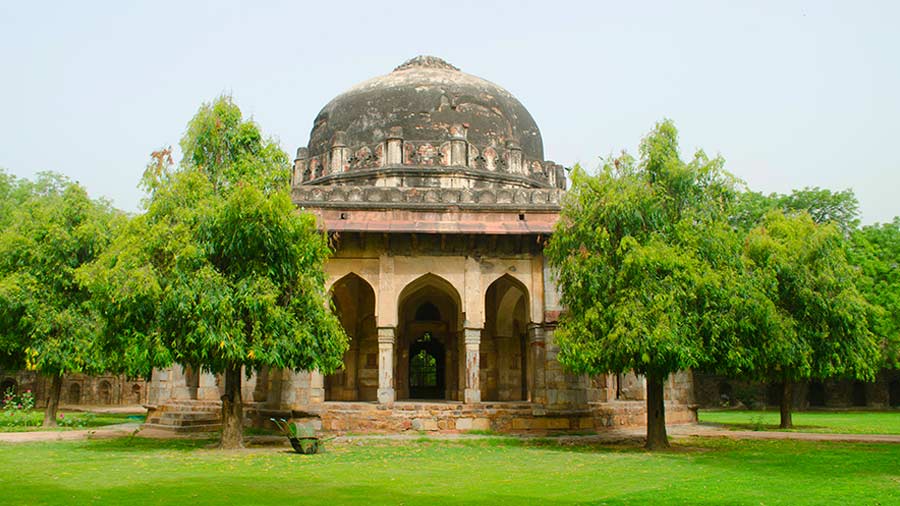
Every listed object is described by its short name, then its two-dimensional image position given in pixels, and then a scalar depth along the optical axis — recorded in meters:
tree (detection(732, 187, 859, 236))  29.61
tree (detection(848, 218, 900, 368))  26.20
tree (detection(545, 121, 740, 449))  11.98
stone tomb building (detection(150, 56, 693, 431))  15.81
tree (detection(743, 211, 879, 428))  17.28
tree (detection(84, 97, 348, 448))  11.27
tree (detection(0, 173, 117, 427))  16.92
